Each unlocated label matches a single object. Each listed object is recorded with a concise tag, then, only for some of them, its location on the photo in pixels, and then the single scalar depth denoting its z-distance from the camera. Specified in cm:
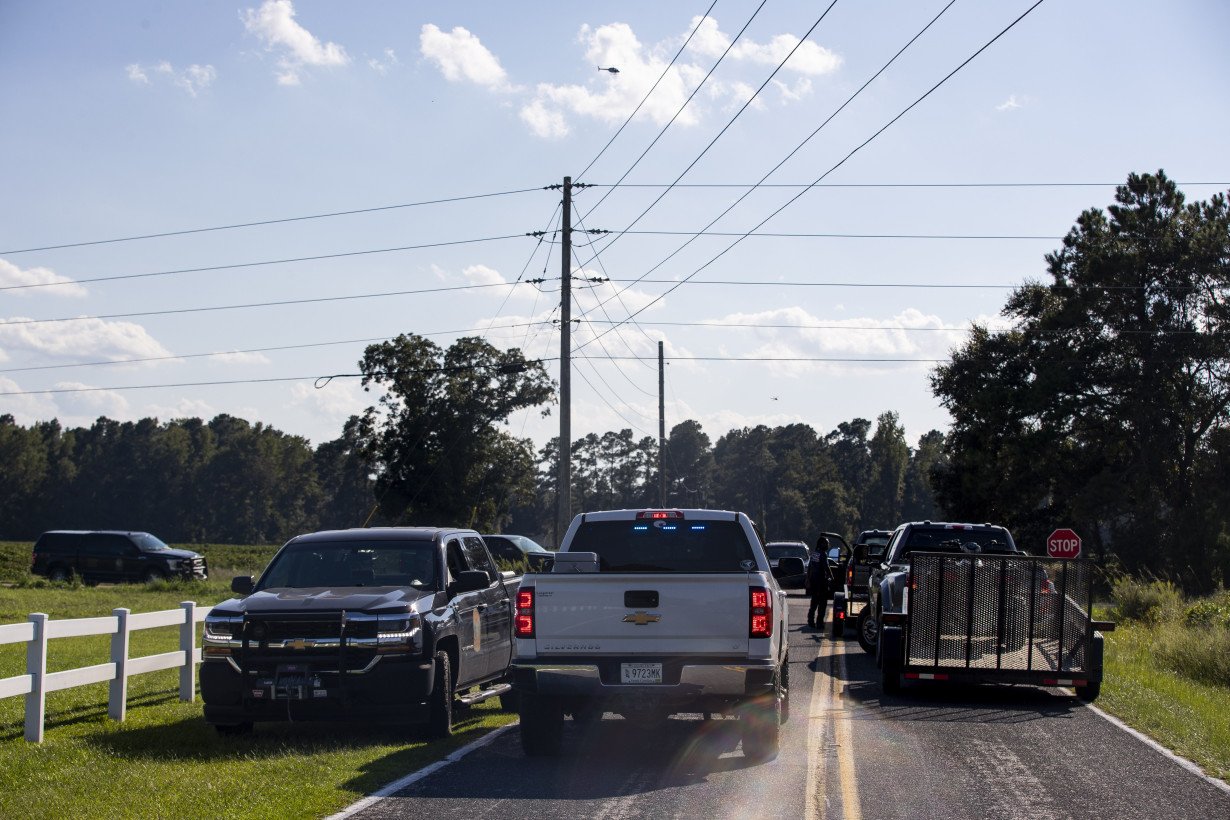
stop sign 3167
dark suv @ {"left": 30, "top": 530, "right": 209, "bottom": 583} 4294
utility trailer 1507
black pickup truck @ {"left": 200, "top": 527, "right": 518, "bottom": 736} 1145
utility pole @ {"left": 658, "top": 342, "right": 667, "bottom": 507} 5338
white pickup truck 1055
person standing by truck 2548
